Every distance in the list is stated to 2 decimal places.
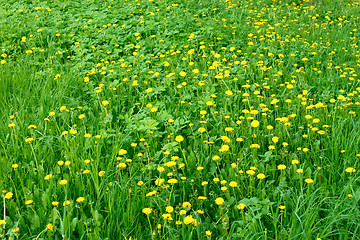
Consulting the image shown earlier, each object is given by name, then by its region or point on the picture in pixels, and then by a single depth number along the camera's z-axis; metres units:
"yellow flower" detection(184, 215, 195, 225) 1.88
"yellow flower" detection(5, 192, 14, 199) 2.14
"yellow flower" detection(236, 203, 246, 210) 2.04
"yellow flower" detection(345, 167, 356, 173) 2.27
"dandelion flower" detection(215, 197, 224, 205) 2.06
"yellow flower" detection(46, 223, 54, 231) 1.92
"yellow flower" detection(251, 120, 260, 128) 2.75
